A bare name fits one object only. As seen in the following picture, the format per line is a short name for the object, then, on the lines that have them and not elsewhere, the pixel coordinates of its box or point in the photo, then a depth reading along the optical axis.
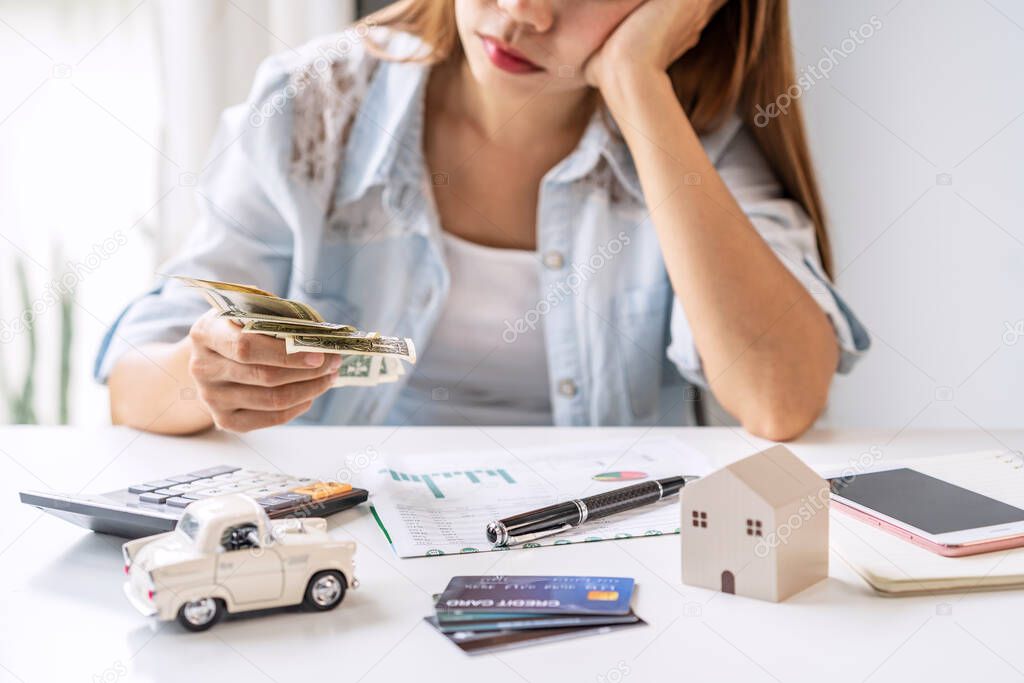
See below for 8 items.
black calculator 0.67
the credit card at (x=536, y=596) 0.55
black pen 0.68
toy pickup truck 0.53
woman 1.21
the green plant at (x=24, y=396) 2.13
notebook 0.59
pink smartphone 0.63
